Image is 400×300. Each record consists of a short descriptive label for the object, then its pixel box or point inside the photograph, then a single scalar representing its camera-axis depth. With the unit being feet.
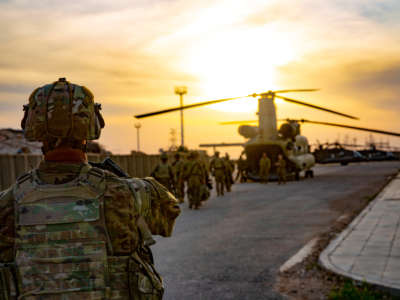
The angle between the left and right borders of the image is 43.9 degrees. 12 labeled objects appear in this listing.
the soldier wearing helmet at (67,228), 7.72
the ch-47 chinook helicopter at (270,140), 92.84
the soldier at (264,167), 85.35
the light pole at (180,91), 211.41
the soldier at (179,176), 51.99
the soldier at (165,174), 49.90
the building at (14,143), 132.13
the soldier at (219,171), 66.30
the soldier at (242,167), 94.99
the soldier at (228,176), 70.03
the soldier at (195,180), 49.75
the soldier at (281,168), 85.15
